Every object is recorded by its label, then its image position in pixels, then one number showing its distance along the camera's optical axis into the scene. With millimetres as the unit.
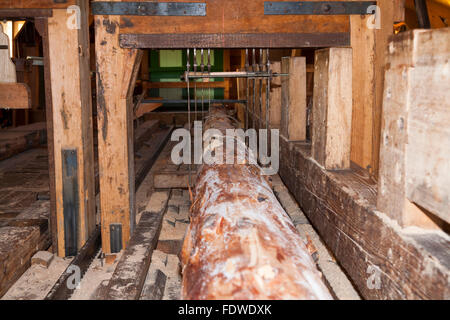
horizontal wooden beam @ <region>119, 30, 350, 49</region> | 2701
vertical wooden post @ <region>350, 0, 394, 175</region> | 2682
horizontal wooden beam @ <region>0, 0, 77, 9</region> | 2832
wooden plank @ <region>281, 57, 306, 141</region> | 3857
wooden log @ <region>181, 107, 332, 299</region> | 1316
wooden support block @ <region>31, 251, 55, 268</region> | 3123
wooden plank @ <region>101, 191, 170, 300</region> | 2264
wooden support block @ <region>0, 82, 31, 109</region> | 2299
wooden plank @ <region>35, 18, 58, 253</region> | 2928
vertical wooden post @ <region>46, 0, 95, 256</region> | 2953
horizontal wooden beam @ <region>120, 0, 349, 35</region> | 2701
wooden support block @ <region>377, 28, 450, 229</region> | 1320
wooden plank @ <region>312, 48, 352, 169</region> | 2650
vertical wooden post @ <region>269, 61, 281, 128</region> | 4943
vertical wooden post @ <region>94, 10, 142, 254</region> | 2740
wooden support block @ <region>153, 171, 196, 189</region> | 4094
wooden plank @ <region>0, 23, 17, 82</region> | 2385
